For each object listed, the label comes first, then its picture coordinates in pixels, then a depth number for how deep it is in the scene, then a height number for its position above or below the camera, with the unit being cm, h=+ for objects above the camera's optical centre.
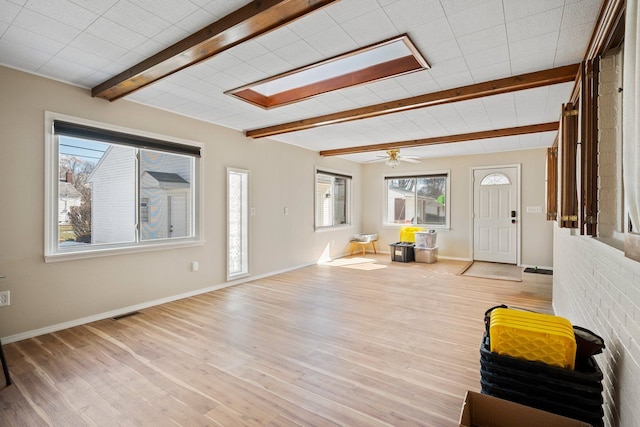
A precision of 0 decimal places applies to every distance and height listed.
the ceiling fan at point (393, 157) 621 +108
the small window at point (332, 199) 746 +33
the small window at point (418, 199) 789 +33
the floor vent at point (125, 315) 357 -118
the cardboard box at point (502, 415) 130 -86
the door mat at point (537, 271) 500 -92
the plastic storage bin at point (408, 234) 754 -51
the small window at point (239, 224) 521 -20
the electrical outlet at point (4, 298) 288 -79
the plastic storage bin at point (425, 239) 716 -60
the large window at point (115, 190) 326 +25
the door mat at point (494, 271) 567 -114
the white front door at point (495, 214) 696 -4
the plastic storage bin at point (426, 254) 708 -94
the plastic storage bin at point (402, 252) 716 -90
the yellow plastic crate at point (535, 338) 140 -57
